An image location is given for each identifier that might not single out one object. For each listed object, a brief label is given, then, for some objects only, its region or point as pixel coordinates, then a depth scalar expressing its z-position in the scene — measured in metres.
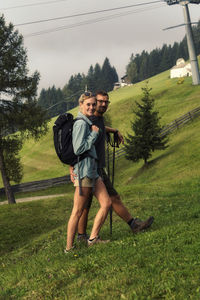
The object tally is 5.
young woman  6.44
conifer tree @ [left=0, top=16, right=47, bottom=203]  25.92
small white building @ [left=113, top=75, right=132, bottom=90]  167.89
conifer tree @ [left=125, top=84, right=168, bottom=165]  37.84
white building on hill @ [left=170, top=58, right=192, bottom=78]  114.07
